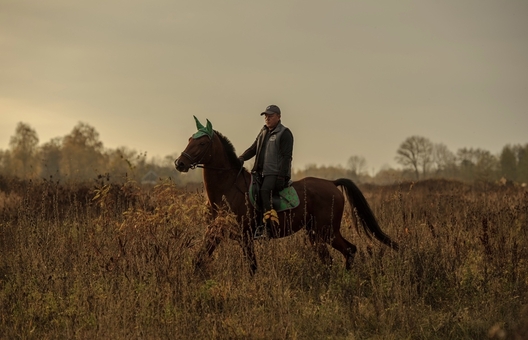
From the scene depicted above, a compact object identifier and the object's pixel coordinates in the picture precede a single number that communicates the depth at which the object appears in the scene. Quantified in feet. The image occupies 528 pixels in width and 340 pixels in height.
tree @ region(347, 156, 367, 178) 474.08
